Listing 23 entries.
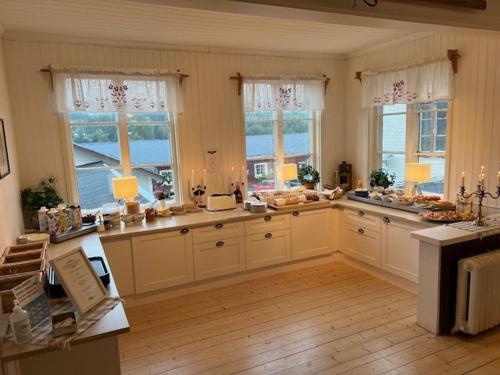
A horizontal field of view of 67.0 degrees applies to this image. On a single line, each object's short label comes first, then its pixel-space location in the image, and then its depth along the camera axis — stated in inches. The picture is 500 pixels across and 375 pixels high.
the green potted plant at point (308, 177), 189.5
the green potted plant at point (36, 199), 136.5
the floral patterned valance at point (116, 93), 142.8
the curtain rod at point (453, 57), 140.2
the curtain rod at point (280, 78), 171.2
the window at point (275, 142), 182.9
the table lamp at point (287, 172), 180.7
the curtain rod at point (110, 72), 139.7
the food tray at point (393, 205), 140.2
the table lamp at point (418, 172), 150.6
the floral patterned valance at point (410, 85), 144.3
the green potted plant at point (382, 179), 173.9
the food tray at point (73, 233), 124.1
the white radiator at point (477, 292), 107.3
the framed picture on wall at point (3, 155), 106.4
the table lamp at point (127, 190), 147.5
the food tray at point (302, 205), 165.5
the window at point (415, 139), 153.6
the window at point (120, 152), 152.9
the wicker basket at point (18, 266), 73.0
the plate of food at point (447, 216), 130.4
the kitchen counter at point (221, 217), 138.3
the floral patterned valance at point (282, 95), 174.4
